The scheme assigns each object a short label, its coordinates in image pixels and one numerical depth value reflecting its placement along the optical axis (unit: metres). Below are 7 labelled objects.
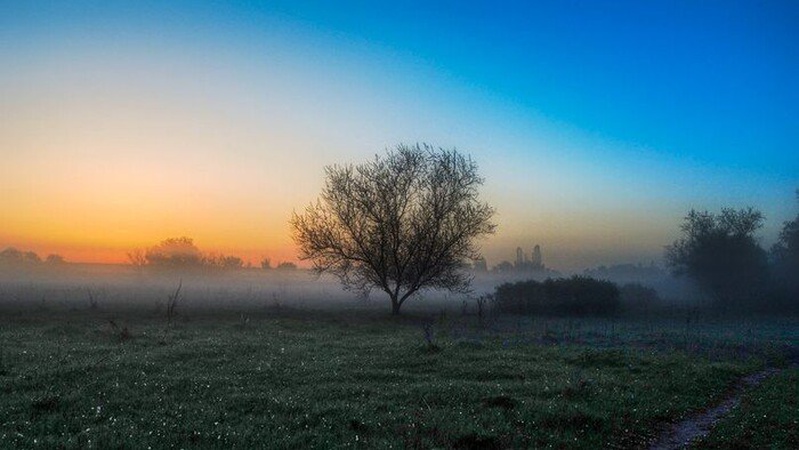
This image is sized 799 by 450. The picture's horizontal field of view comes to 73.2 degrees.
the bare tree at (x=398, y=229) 52.88
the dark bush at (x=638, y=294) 80.00
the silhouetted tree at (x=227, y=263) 184.62
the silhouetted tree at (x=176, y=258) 153.62
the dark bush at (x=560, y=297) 64.62
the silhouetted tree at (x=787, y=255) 86.96
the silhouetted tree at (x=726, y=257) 83.25
